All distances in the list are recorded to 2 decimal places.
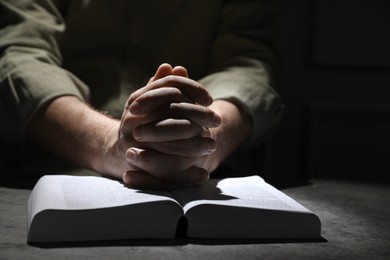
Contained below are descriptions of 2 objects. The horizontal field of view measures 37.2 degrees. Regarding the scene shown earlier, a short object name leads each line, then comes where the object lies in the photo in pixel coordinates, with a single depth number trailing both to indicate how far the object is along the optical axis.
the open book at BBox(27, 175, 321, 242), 0.65
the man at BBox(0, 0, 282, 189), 0.79
